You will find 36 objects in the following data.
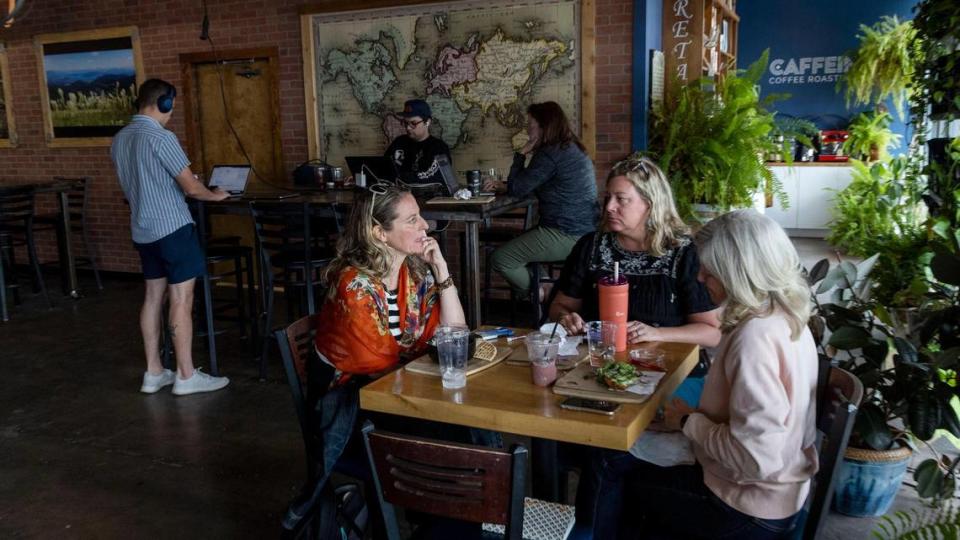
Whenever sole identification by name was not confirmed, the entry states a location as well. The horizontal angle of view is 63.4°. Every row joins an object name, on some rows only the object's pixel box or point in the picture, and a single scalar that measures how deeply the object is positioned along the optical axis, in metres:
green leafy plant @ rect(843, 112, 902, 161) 8.11
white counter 8.20
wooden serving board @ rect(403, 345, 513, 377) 2.08
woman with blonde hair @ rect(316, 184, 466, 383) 2.29
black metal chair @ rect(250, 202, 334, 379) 4.26
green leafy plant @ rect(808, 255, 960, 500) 2.38
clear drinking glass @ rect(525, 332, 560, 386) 1.96
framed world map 5.57
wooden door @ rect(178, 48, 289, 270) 6.68
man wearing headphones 3.99
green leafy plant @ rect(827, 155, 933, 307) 3.83
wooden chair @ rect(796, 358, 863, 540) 1.55
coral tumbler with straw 2.22
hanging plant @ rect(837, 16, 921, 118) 7.66
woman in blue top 4.55
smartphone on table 1.75
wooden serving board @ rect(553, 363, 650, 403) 1.82
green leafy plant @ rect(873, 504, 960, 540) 2.63
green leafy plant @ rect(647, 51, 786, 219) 5.24
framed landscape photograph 7.18
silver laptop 4.89
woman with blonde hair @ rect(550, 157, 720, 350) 2.58
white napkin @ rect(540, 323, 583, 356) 2.22
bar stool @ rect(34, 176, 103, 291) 6.77
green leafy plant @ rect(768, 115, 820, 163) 5.94
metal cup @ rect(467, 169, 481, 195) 4.57
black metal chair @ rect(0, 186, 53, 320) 6.05
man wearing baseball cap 5.52
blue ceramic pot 2.67
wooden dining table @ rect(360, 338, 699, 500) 1.70
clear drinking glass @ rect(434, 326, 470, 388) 1.97
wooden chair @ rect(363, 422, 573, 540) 1.45
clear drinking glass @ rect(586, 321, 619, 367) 2.11
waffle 2.17
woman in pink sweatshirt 1.65
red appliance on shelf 8.35
